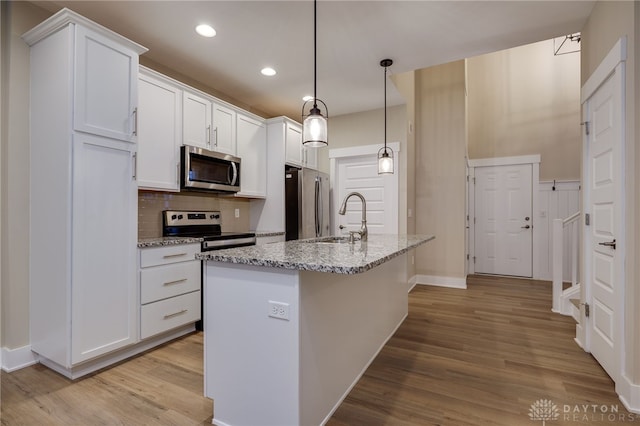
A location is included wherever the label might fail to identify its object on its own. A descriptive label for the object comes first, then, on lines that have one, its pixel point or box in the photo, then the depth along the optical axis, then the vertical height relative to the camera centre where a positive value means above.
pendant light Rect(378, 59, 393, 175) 3.19 +0.53
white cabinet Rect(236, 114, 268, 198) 3.83 +0.76
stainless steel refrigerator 4.14 +0.16
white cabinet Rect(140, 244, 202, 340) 2.49 -0.62
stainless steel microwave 3.06 +0.47
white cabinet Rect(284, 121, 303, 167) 4.21 +0.99
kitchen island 1.42 -0.58
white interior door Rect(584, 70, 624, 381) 1.96 -0.05
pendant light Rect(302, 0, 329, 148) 2.07 +0.57
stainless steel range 3.06 -0.15
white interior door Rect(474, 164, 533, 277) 5.48 -0.10
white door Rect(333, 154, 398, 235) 4.55 +0.33
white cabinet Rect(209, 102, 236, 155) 3.43 +0.97
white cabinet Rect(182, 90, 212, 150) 3.11 +0.97
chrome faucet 2.61 -0.14
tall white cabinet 2.07 +0.15
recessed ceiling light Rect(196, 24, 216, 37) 2.60 +1.56
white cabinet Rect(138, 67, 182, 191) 2.73 +0.77
